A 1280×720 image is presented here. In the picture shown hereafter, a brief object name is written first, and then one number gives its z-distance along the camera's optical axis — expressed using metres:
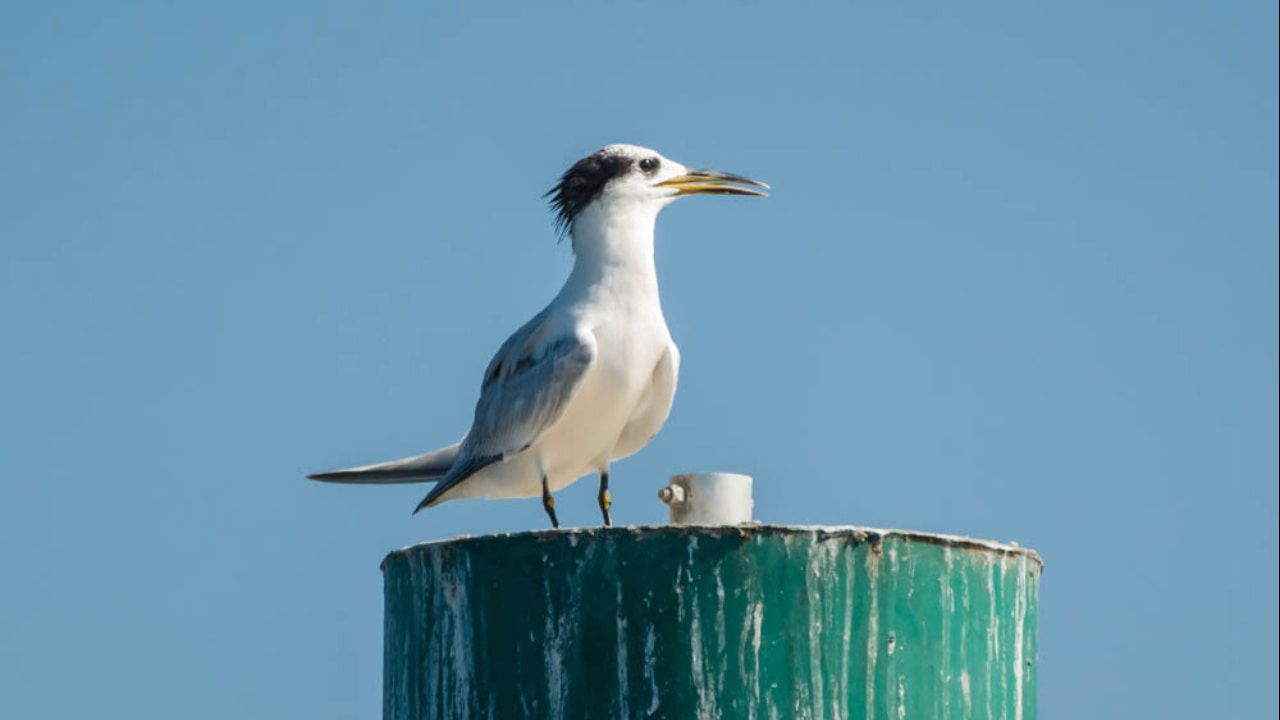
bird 16.08
